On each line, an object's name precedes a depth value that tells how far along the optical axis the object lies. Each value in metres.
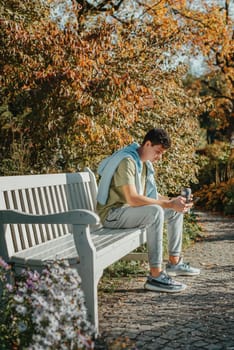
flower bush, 2.79
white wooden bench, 3.75
